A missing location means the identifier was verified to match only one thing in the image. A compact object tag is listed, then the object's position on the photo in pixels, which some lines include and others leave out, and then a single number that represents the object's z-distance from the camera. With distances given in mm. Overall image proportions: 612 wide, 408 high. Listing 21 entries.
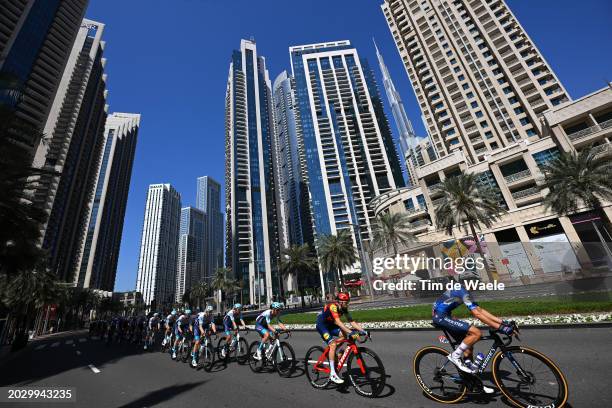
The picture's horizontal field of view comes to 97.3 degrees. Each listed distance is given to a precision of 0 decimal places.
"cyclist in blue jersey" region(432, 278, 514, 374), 4113
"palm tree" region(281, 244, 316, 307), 50656
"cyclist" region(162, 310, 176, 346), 14045
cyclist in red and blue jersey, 5383
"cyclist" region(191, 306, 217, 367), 9797
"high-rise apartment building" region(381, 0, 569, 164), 58125
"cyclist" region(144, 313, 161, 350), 17312
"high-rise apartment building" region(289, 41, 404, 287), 114625
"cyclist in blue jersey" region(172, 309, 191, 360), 11930
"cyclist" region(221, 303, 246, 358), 9492
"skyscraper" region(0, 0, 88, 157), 65250
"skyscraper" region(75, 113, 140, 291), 117312
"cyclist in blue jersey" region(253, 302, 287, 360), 8031
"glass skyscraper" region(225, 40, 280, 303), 114688
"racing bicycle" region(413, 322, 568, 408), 3865
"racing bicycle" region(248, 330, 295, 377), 7285
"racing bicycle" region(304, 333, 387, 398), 5203
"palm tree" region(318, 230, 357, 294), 45281
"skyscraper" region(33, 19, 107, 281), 80875
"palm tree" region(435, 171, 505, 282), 29953
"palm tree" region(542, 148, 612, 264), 23703
